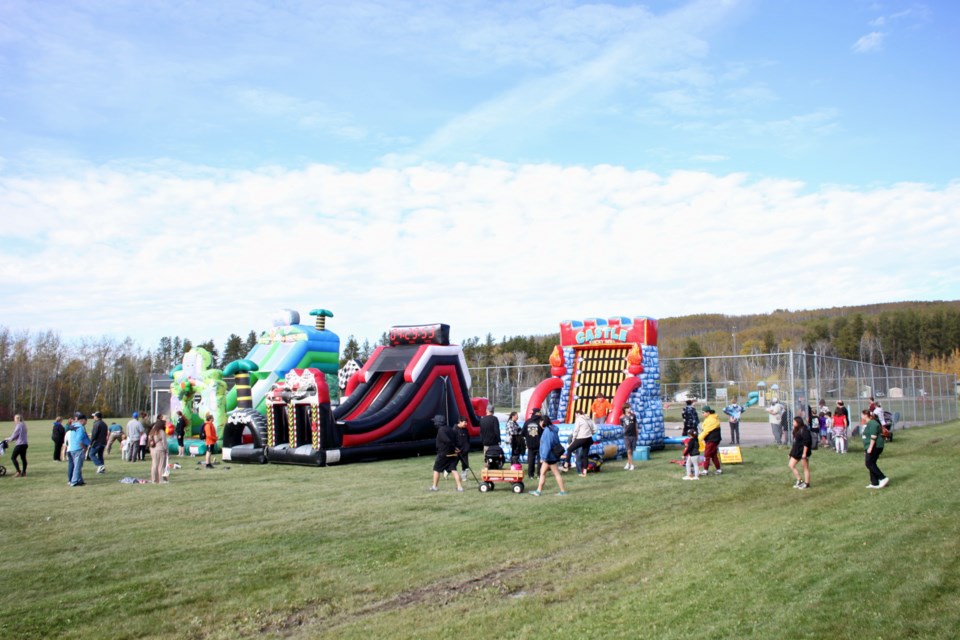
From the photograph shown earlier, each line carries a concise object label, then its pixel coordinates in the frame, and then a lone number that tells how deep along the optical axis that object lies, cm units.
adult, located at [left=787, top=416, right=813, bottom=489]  1198
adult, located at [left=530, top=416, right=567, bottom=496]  1197
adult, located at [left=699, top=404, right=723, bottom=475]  1398
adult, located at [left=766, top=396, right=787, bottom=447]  1853
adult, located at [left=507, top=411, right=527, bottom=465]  1543
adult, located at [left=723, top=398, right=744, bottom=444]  1900
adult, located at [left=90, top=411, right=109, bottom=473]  1623
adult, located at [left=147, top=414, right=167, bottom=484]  1409
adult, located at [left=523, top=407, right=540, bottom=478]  1348
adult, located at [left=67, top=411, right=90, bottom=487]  1377
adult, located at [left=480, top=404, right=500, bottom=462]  1447
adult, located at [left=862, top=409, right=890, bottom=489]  1165
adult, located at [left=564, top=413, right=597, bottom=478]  1401
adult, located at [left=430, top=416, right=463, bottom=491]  1235
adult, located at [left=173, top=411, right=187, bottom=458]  2088
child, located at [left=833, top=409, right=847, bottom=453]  1748
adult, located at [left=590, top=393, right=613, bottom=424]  1822
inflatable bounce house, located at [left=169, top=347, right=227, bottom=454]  2158
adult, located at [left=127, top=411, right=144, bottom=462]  1945
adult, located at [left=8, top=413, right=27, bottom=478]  1539
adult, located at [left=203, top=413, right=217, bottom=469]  1836
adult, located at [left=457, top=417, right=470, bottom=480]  1283
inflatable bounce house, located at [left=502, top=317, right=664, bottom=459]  1858
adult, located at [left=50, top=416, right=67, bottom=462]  1808
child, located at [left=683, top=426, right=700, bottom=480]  1341
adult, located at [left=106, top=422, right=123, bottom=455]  2051
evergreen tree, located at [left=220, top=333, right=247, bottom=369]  7344
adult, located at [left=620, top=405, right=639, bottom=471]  1556
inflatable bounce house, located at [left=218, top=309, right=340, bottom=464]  1742
